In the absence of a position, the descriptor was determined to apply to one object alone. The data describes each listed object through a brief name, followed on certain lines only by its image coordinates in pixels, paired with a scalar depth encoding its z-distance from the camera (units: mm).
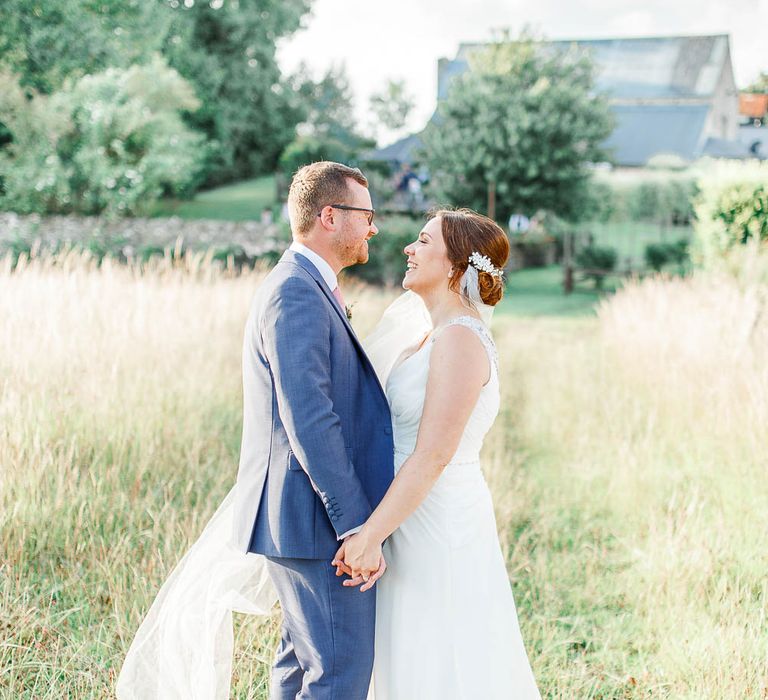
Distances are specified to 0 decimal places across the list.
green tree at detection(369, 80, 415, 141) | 63094
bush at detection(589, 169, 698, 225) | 25609
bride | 2434
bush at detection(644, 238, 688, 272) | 20328
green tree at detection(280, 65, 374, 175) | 42906
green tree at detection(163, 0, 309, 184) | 29656
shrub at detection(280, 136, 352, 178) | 27164
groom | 2215
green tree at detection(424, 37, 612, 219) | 19438
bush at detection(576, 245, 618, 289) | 20280
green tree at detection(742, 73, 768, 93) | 63812
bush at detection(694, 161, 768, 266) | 11492
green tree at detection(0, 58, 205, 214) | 16641
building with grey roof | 33688
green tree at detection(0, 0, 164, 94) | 18375
